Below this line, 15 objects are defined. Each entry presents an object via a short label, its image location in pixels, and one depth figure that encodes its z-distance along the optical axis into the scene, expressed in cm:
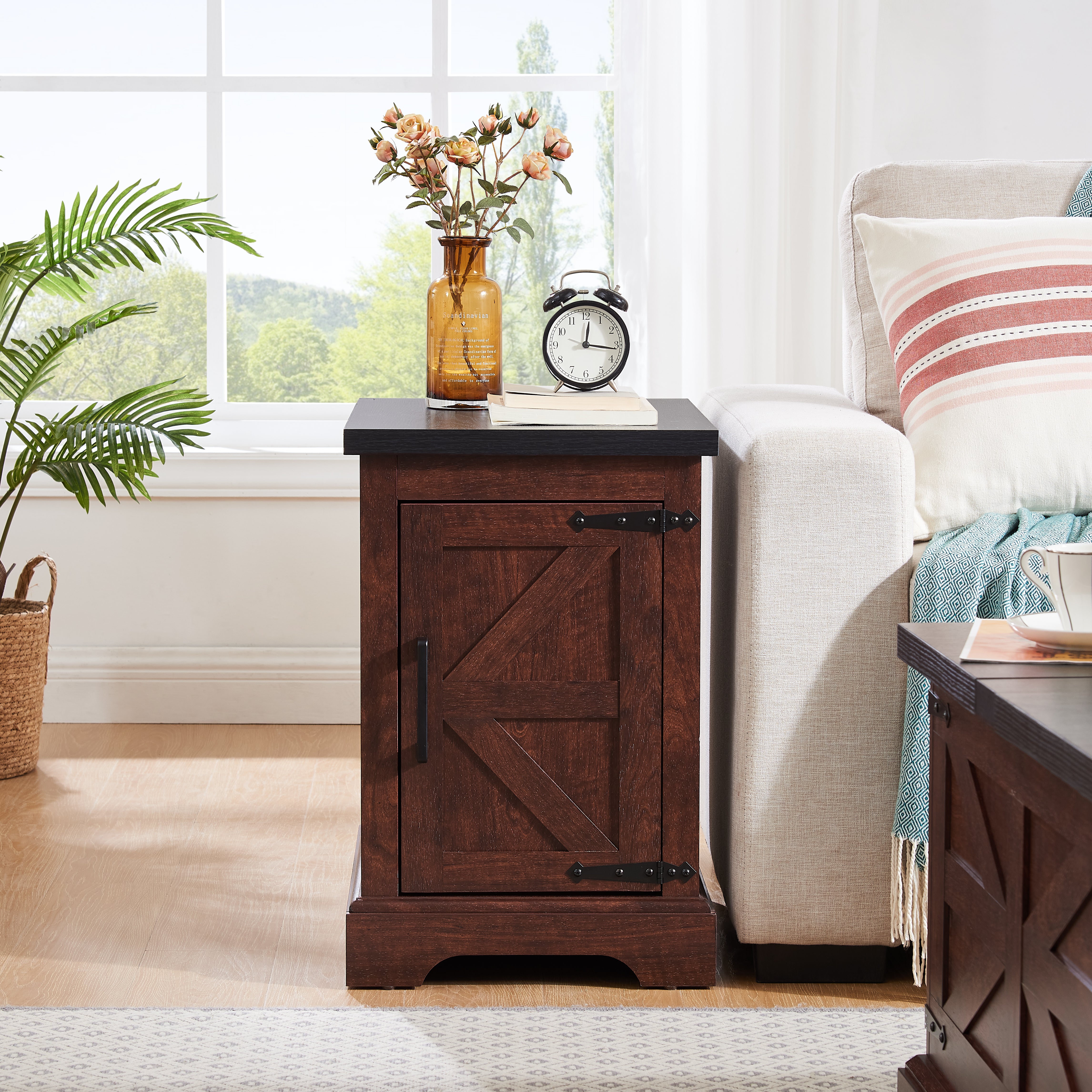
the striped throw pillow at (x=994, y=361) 311
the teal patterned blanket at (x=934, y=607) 293
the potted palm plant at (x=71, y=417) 365
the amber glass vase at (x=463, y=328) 312
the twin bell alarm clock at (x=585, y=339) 312
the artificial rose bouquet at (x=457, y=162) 308
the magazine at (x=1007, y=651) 252
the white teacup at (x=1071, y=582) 252
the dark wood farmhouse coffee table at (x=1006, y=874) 239
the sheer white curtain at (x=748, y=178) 390
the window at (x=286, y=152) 414
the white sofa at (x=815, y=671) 297
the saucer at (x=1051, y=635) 253
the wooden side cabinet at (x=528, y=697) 296
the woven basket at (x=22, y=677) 369
